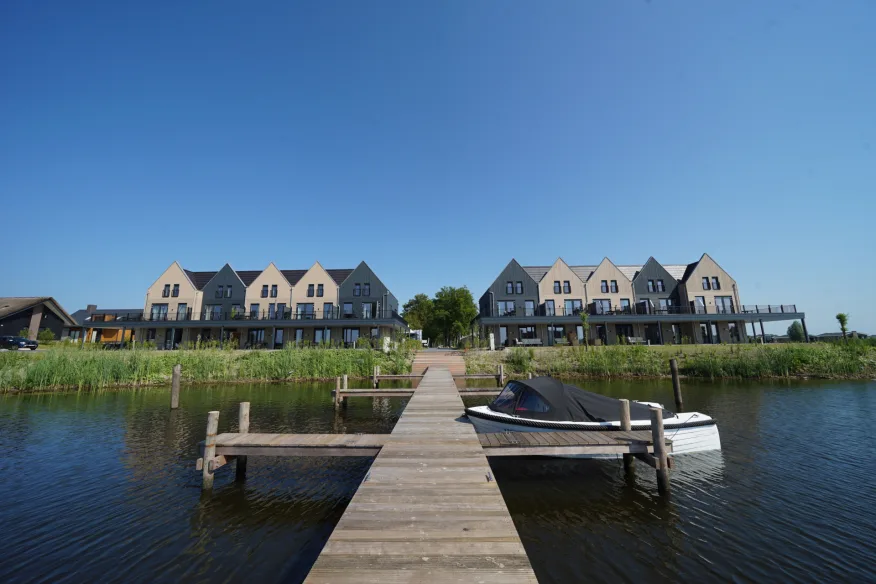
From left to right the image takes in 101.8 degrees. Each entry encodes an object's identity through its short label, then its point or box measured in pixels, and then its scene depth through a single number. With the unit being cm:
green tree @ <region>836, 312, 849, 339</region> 3659
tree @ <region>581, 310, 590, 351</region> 3523
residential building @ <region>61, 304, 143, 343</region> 4719
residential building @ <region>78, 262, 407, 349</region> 4238
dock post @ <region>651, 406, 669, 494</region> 744
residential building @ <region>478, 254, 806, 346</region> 3962
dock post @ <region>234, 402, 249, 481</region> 855
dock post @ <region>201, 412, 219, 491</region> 745
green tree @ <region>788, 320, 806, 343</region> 7484
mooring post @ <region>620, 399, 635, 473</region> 884
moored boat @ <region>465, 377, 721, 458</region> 930
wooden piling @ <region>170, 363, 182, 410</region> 1706
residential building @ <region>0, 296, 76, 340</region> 4238
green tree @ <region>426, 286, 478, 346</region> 5378
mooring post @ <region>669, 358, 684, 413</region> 1640
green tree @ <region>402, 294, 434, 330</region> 7280
